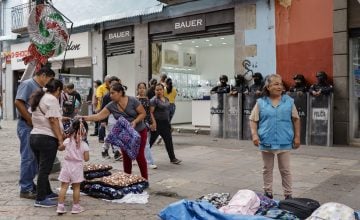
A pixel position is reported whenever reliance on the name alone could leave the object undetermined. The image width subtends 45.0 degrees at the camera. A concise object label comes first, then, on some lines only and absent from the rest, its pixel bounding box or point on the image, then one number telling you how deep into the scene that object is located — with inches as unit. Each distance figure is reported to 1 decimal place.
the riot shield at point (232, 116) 487.8
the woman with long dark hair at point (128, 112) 248.4
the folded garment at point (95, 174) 249.4
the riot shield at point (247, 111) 476.7
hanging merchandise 297.4
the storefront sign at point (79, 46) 710.5
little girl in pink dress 206.8
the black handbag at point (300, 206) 175.2
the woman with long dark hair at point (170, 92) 433.4
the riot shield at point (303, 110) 433.1
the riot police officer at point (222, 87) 505.7
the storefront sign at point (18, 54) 869.8
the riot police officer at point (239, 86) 490.6
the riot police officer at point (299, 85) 439.5
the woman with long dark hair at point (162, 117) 328.2
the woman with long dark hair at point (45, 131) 209.0
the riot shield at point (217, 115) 506.0
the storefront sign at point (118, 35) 645.3
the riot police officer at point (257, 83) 476.4
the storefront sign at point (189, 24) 550.9
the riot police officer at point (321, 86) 418.9
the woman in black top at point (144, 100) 304.2
